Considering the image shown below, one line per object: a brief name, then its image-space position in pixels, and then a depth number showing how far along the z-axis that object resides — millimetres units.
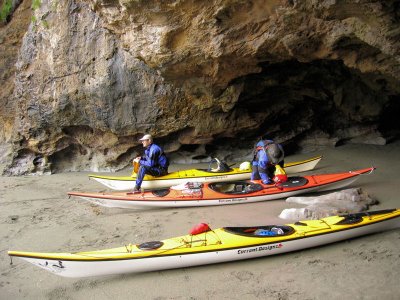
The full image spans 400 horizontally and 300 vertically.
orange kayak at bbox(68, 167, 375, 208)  6316
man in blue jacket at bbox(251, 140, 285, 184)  6406
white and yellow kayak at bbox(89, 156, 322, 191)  7465
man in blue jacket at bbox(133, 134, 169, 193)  6977
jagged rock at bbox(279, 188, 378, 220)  5141
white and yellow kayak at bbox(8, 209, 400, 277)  3834
